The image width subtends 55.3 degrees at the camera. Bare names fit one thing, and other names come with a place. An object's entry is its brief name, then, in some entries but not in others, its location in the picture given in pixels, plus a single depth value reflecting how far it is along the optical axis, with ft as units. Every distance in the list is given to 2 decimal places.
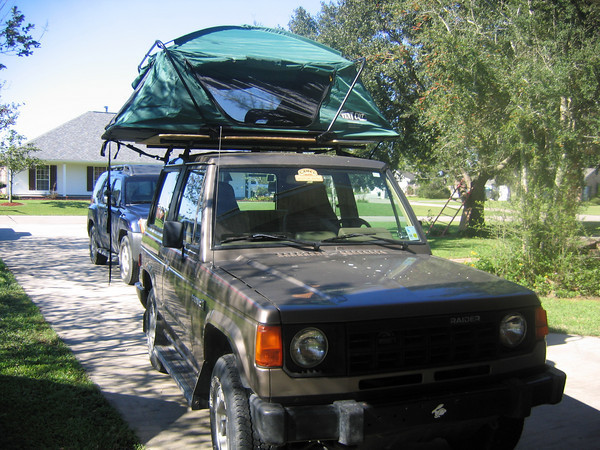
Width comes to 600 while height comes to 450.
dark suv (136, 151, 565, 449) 9.70
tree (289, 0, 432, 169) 62.95
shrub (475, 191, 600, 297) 30.60
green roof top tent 17.93
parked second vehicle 33.17
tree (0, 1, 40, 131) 50.49
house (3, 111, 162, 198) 119.65
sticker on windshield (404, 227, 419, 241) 15.44
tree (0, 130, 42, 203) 102.47
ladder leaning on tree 68.44
